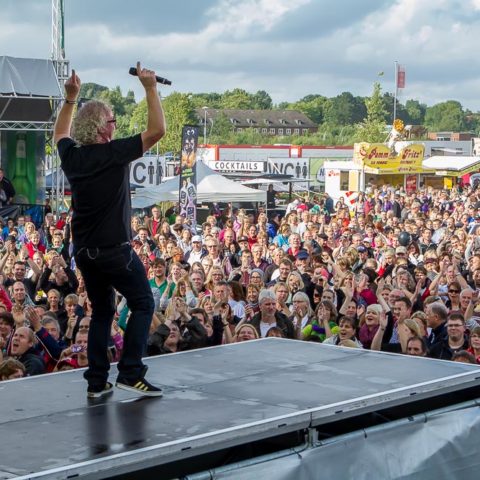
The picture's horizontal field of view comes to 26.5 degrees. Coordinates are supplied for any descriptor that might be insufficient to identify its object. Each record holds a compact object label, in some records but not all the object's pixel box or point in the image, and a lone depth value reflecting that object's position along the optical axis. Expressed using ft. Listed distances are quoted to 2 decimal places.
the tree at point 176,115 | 295.69
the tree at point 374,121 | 276.41
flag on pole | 300.81
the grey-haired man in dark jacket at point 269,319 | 28.05
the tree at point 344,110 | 577.84
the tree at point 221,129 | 414.82
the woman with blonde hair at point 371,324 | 28.43
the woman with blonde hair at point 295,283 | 35.68
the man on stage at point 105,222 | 15.79
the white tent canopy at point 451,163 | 138.62
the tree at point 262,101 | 620.90
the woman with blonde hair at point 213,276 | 36.42
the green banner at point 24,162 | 74.02
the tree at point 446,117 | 598.75
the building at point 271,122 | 520.83
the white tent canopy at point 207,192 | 76.07
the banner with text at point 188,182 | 61.87
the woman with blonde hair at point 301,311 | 30.40
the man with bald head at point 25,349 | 23.41
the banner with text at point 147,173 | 92.07
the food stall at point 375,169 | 124.88
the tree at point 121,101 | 522.39
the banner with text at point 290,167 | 144.66
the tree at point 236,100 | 569.23
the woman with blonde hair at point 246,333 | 25.89
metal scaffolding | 63.41
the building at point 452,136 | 351.67
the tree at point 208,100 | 564.39
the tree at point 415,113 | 610.24
